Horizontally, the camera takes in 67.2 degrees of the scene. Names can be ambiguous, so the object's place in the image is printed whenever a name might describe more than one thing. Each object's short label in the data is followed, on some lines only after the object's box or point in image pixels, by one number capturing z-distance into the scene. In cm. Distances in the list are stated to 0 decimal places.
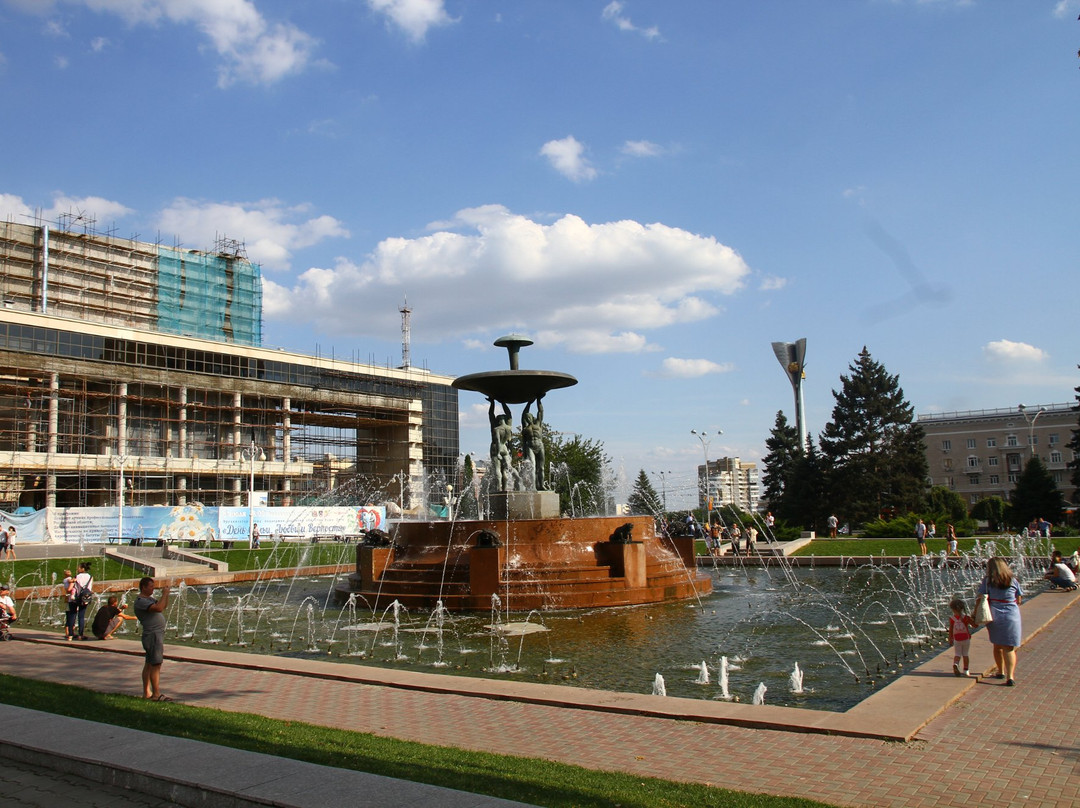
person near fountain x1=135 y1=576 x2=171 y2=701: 834
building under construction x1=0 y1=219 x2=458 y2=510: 5303
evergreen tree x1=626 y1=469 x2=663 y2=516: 6264
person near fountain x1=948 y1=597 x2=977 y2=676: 855
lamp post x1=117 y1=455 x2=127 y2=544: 3394
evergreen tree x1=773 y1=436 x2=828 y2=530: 5419
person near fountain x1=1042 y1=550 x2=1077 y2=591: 1667
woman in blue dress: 825
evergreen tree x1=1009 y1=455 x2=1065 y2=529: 5147
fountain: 1527
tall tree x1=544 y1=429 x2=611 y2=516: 5444
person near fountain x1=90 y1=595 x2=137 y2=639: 1314
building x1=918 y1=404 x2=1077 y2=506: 9344
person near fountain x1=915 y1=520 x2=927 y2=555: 2932
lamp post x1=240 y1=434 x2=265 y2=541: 3756
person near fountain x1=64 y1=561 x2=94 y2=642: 1338
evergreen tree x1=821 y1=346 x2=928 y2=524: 5219
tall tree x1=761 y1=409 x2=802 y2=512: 6688
